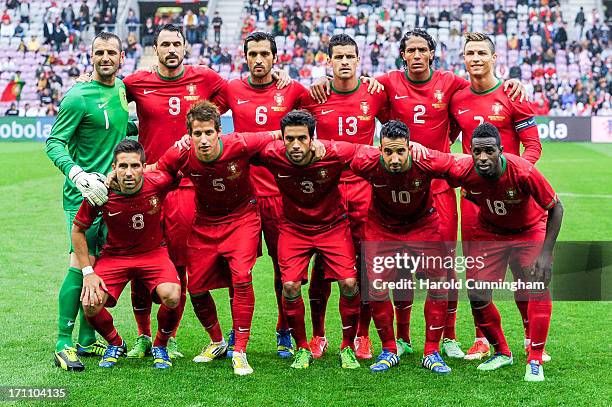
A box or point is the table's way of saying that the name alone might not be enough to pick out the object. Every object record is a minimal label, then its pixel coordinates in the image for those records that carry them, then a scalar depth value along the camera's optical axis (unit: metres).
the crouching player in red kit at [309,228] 12.75
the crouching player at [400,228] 12.42
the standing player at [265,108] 13.97
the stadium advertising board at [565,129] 55.19
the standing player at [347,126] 13.79
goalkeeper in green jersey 13.05
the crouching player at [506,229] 11.98
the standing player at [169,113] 13.86
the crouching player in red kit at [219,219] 12.66
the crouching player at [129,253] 12.62
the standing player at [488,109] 13.83
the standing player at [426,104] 13.77
